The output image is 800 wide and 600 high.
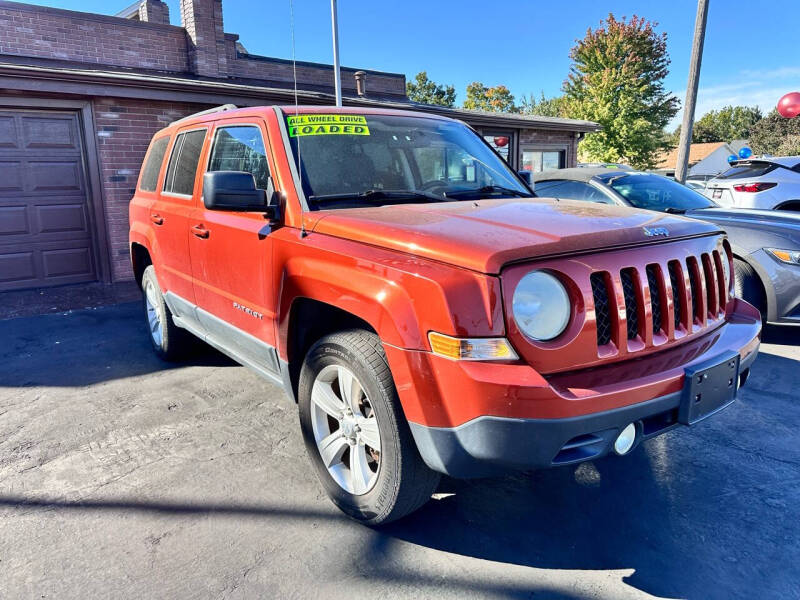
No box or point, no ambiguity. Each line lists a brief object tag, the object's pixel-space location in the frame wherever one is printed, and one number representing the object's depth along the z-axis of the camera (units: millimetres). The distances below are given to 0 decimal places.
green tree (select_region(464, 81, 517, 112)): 60500
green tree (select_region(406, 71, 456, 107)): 58406
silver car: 4754
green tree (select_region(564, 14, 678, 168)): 36250
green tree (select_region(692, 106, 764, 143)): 81875
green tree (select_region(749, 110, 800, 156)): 49234
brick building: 7375
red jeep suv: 1887
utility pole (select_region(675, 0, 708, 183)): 12984
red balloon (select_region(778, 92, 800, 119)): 15422
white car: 8188
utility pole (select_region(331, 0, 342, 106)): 10377
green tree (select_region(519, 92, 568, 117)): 60431
